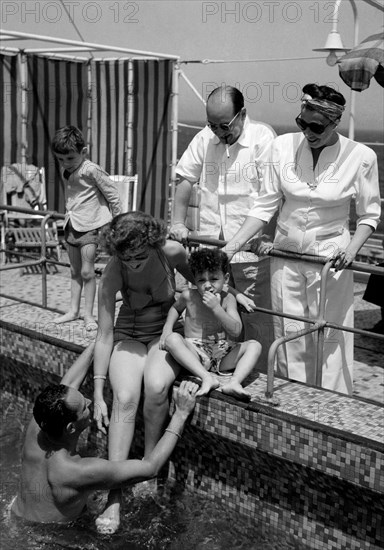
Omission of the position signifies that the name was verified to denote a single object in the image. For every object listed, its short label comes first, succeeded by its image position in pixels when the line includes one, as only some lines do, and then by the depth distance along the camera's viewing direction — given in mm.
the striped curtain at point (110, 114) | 11219
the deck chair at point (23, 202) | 9827
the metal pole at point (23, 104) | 10398
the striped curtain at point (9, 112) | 10394
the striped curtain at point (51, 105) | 10836
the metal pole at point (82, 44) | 8023
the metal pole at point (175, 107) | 10789
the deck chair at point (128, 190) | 10336
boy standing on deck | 5133
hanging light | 6957
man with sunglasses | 4484
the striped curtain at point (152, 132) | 11016
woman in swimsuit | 3875
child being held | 3895
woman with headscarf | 3900
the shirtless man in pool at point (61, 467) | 3439
